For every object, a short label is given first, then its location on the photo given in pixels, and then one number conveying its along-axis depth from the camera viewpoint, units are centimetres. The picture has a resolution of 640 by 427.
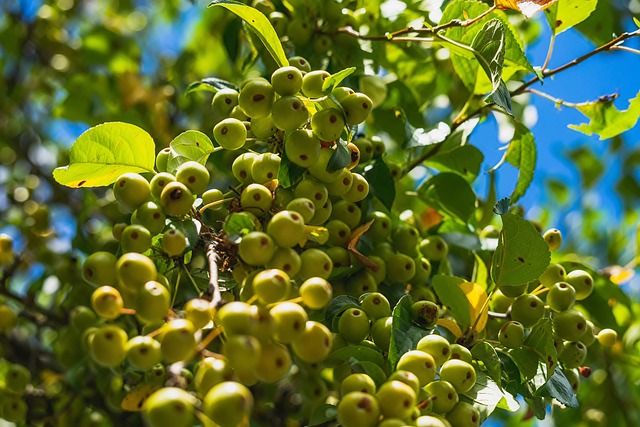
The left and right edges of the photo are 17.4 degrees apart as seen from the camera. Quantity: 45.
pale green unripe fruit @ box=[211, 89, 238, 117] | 86
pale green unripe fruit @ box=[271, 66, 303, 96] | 81
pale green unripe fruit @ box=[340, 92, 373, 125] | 82
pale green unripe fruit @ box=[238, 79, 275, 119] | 82
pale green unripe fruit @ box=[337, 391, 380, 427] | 74
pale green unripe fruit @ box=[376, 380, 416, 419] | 75
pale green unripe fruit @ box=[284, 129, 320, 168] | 81
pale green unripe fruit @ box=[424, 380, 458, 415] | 78
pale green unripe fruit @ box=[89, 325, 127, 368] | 75
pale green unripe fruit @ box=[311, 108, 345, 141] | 81
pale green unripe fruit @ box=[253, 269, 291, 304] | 75
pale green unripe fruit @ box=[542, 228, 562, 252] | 89
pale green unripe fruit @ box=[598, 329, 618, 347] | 89
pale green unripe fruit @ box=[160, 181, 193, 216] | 79
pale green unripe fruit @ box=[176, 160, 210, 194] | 80
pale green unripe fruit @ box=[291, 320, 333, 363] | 75
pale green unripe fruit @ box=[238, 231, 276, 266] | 76
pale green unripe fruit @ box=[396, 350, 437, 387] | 77
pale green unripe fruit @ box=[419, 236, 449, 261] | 92
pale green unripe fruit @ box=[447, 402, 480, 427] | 79
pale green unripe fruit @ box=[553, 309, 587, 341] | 85
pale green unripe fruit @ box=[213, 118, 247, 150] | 83
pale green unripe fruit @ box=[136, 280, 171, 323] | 75
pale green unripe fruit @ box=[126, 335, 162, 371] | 74
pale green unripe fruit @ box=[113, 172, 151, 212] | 80
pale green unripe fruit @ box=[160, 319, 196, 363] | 74
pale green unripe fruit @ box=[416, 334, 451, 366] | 80
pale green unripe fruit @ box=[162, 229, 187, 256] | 78
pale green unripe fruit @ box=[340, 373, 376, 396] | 76
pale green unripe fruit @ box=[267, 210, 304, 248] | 77
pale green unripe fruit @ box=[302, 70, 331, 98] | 82
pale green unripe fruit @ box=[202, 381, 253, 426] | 72
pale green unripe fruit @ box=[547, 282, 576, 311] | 85
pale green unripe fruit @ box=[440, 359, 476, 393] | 79
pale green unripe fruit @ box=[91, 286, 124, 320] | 76
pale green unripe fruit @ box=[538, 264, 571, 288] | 86
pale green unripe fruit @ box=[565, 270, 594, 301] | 87
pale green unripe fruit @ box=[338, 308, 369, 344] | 81
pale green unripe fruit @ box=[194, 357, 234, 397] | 74
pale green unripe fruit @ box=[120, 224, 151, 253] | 78
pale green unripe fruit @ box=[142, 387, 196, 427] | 72
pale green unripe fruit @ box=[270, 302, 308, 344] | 74
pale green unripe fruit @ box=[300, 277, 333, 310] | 76
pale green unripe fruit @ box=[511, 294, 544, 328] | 85
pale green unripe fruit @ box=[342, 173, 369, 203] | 84
